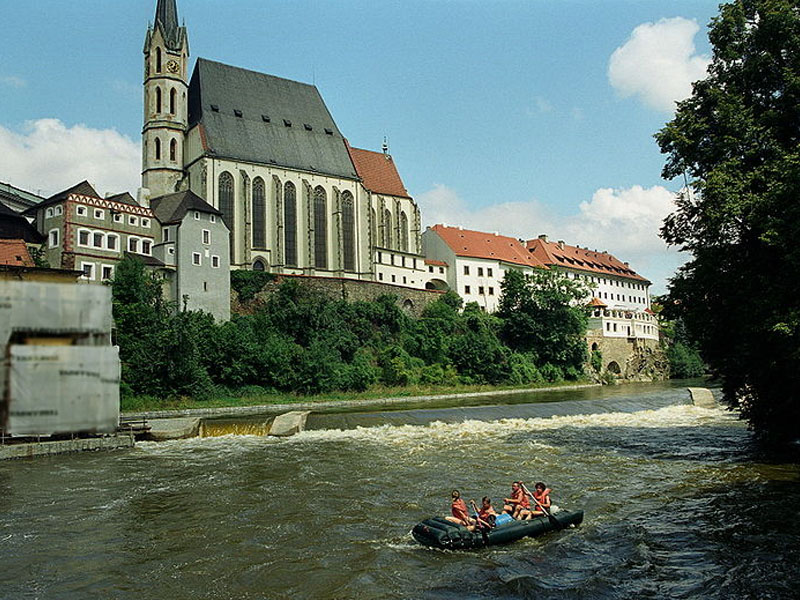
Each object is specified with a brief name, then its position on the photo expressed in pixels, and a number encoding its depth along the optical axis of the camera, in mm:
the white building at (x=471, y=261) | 93875
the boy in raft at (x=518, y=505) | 17609
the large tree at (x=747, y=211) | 22922
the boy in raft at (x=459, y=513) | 16625
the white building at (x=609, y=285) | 94250
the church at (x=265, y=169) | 75750
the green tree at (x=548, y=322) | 81500
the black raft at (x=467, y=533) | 16156
